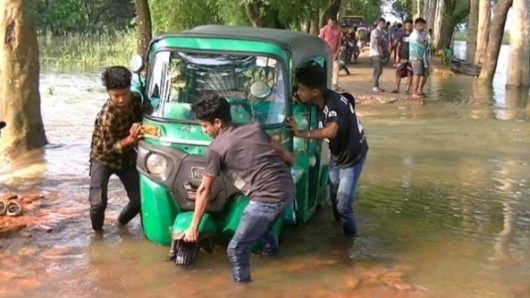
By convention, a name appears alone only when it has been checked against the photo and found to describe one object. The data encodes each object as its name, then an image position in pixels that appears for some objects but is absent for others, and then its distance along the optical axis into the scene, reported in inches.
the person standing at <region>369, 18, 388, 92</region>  774.4
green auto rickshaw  254.1
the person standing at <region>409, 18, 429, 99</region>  679.7
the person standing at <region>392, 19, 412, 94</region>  732.2
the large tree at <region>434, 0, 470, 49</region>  1343.8
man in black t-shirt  268.8
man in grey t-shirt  224.5
